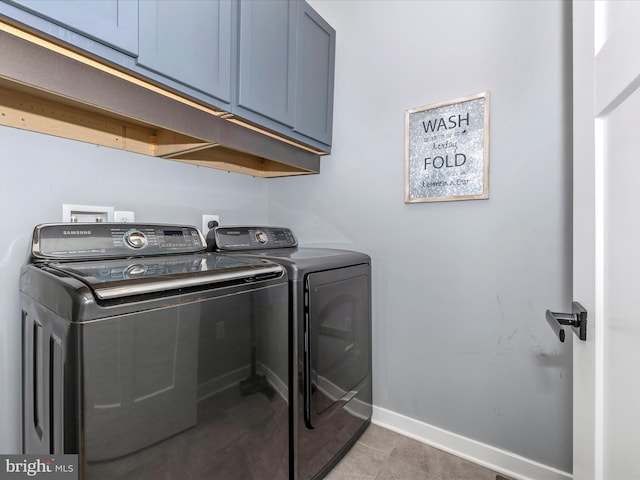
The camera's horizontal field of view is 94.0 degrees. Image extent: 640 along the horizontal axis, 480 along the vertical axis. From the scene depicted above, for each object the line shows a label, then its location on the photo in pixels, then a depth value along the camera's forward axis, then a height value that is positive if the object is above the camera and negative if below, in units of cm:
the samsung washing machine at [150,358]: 69 -33
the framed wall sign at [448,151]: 151 +48
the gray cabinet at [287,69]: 140 +91
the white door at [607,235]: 58 +1
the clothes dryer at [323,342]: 123 -49
